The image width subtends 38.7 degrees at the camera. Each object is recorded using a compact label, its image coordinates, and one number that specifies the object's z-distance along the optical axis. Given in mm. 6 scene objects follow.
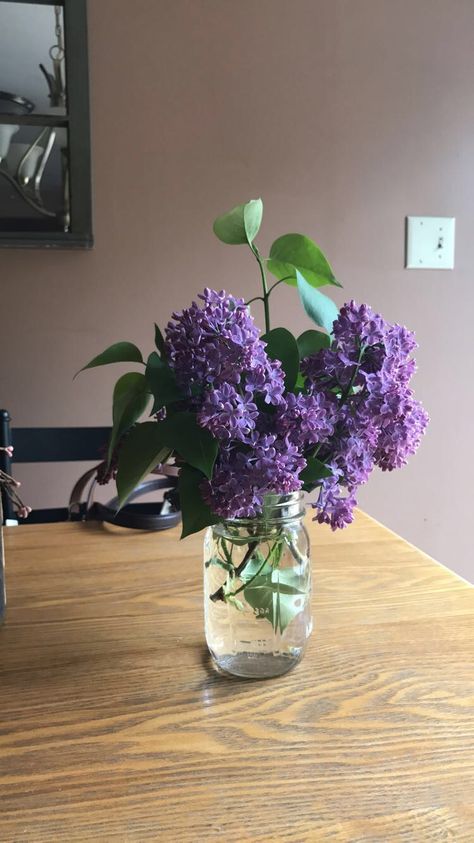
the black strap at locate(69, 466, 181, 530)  881
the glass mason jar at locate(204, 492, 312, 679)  529
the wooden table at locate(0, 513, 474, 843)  383
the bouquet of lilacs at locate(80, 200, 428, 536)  457
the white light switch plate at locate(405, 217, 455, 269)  1507
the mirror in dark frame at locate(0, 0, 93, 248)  1301
